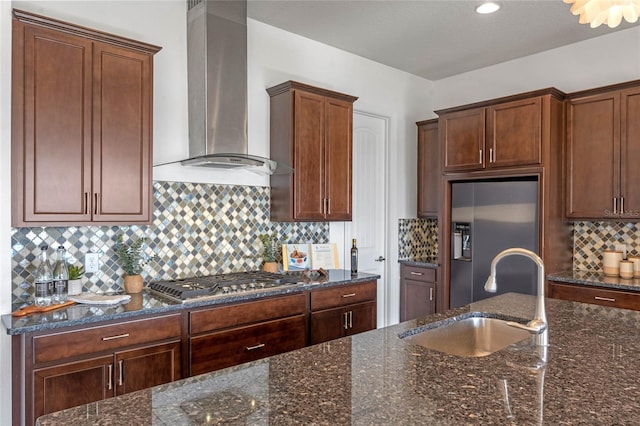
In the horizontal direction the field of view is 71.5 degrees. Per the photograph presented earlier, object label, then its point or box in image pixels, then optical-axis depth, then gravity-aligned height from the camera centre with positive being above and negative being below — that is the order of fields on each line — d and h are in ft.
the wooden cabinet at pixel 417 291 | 14.30 -2.56
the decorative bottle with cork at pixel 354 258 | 11.79 -1.19
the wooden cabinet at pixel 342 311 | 10.21 -2.36
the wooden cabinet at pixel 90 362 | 6.54 -2.37
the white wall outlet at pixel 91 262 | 8.71 -0.96
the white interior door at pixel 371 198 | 14.35 +0.55
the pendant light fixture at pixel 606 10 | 5.55 +2.60
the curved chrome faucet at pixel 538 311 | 5.15 -1.15
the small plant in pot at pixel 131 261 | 8.89 -0.98
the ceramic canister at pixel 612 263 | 11.69 -1.28
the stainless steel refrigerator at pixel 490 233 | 11.94 -0.54
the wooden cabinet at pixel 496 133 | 11.93 +2.35
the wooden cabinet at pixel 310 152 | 11.21 +1.64
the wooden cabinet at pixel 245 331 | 8.21 -2.34
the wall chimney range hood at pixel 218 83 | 9.71 +2.94
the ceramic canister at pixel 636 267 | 11.32 -1.34
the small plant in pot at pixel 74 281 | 8.23 -1.25
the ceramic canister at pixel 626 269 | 11.27 -1.39
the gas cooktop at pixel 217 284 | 8.29 -1.47
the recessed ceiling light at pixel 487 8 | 10.57 +5.00
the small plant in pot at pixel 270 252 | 11.40 -0.99
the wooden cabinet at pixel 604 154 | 11.19 +1.59
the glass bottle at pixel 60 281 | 7.78 -1.19
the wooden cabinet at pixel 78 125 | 7.32 +1.57
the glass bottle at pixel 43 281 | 7.60 -1.16
